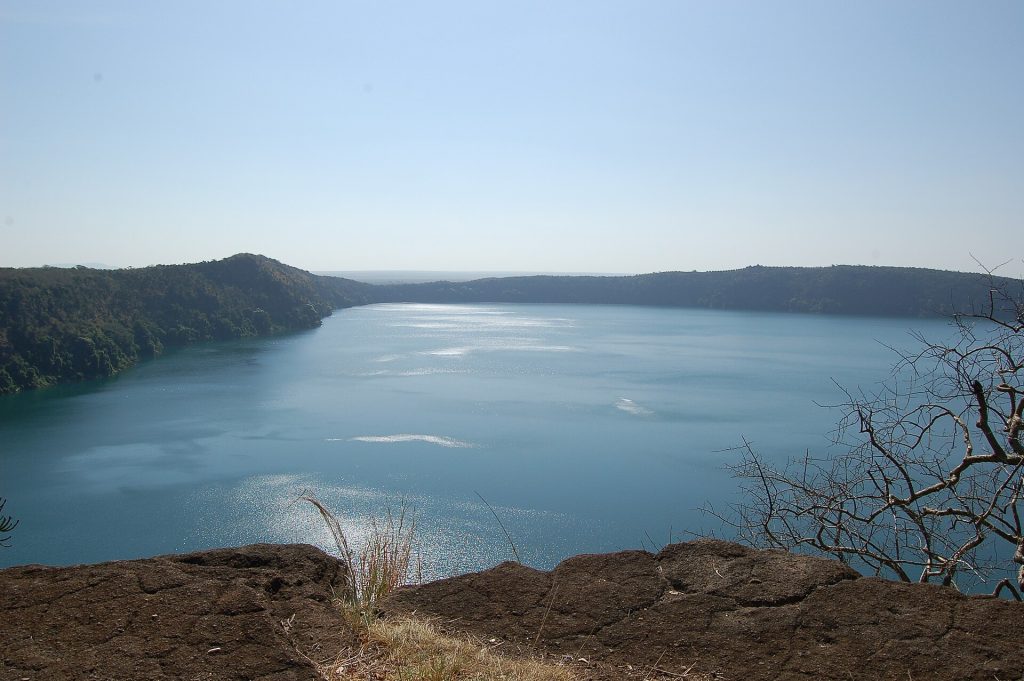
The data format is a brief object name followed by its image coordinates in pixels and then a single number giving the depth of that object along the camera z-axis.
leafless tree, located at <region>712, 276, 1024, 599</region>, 3.78
